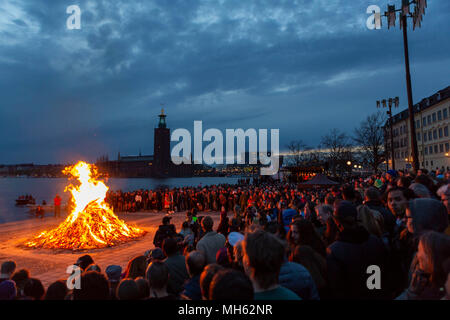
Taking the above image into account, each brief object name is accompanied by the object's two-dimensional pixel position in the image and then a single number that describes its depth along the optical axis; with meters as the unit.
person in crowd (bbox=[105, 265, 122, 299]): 3.79
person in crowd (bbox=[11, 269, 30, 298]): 3.66
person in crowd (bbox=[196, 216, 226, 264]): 4.61
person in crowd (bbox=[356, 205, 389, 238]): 3.59
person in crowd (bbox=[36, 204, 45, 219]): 22.15
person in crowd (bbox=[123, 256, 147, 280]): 3.95
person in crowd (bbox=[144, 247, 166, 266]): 4.64
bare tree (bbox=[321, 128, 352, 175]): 47.51
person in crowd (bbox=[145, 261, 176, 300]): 3.10
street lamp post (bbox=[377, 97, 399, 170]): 19.75
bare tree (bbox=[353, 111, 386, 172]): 30.80
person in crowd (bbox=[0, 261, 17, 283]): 4.02
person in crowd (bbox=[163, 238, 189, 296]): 3.95
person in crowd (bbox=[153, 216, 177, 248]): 6.67
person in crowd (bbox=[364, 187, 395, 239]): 4.26
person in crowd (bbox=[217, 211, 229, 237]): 8.00
